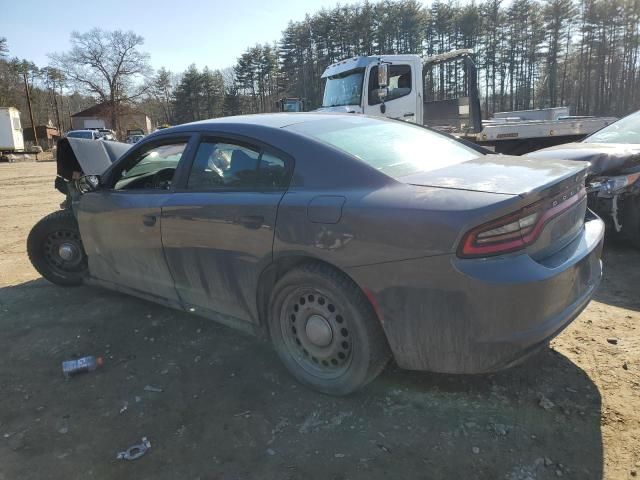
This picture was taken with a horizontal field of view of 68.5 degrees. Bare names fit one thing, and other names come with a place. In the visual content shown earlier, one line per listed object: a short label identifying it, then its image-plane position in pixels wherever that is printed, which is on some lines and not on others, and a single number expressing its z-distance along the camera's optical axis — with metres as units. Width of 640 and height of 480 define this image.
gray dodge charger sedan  2.11
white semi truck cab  9.81
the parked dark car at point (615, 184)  4.77
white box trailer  36.00
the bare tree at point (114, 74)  54.28
